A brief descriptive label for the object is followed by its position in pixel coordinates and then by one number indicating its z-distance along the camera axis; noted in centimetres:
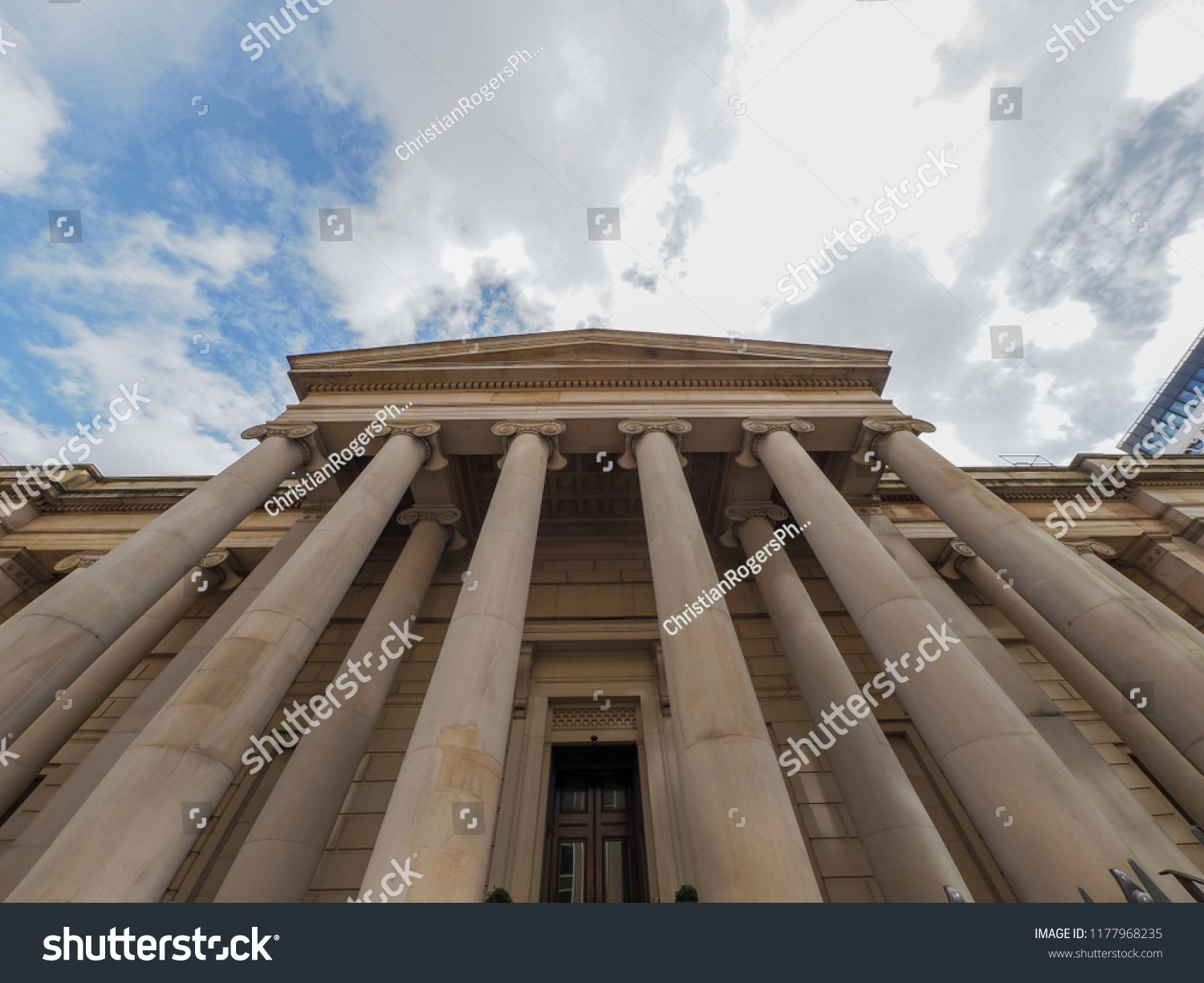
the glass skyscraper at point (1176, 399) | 8838
